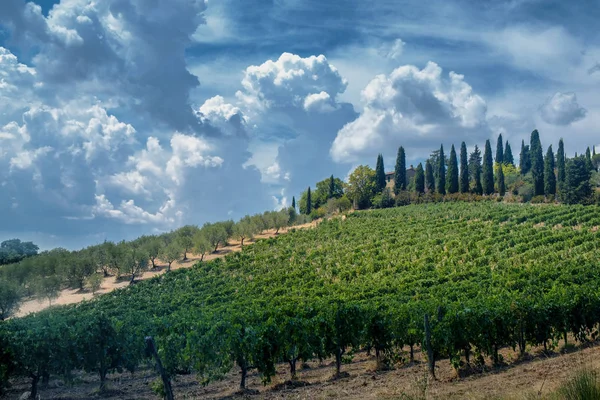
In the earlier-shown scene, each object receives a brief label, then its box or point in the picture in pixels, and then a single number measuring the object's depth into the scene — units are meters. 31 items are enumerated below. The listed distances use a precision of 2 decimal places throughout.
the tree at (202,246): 67.75
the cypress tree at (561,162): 78.81
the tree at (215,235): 72.25
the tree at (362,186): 94.31
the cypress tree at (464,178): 82.88
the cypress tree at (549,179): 74.50
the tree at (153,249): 66.38
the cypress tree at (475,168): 81.69
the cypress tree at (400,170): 93.50
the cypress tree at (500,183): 84.12
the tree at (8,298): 46.94
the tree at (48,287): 53.84
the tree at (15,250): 79.00
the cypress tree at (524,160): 111.69
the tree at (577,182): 66.06
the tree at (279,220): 82.88
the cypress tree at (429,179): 90.05
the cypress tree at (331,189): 106.35
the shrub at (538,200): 71.50
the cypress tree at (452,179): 83.12
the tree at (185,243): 69.75
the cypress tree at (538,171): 76.88
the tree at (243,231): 76.12
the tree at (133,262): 60.88
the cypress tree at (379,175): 95.88
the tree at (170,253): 65.25
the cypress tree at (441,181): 85.94
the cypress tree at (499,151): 118.19
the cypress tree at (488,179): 83.19
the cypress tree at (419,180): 91.56
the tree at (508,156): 121.84
